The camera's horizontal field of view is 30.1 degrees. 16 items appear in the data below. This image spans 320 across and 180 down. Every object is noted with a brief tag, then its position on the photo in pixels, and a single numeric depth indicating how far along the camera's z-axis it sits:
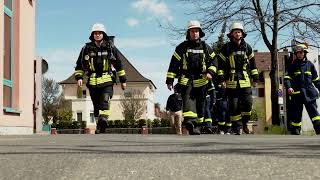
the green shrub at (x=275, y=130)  18.11
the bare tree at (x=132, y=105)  88.12
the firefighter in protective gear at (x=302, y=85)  12.95
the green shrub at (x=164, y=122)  64.56
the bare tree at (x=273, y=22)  24.25
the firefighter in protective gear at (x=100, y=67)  11.42
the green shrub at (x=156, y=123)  68.59
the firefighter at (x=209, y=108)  13.51
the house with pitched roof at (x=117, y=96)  96.19
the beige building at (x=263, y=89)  89.71
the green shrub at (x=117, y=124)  70.10
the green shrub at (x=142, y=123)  69.38
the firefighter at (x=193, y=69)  10.73
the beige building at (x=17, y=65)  15.20
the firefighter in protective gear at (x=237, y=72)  11.71
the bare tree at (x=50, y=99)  83.53
